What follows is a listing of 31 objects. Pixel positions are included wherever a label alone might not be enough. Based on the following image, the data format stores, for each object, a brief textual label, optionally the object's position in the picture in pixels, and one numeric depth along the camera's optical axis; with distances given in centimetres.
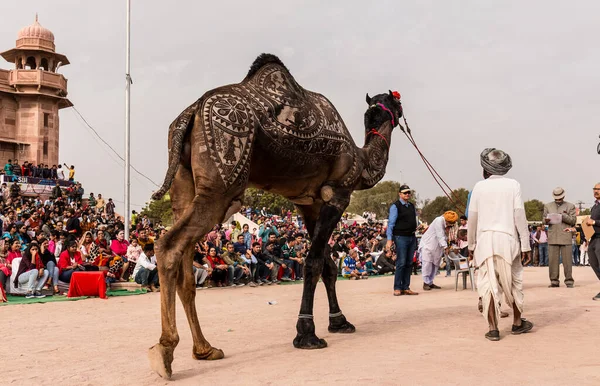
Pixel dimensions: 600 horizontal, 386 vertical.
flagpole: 2495
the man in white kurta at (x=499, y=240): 677
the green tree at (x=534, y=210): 8175
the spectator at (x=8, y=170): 3366
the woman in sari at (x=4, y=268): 1347
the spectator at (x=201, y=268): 1555
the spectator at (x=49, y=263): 1395
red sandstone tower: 4678
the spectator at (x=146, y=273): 1484
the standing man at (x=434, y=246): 1420
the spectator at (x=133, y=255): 1630
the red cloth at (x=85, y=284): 1352
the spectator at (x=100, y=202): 3734
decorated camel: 530
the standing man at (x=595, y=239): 1072
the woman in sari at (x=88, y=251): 1461
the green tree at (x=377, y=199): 8686
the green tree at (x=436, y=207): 7402
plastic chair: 1352
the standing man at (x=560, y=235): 1294
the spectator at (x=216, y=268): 1611
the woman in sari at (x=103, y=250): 1540
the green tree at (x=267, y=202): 6269
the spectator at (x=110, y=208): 3411
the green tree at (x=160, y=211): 5559
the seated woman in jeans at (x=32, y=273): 1354
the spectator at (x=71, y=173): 4047
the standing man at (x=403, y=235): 1218
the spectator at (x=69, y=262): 1408
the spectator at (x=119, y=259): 1584
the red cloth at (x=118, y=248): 1723
